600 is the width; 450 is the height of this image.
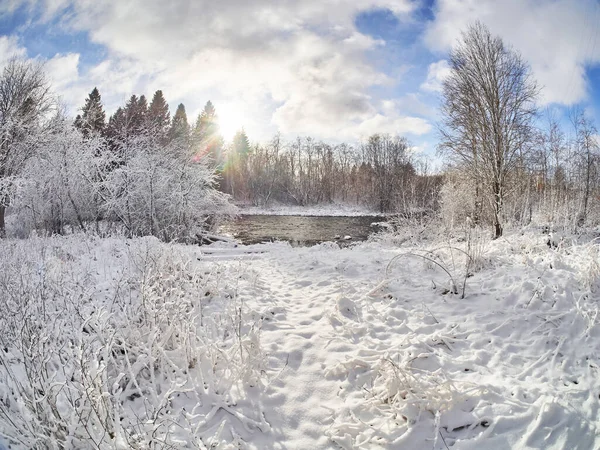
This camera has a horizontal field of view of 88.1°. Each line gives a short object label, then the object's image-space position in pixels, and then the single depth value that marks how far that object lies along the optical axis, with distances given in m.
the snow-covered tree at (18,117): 12.33
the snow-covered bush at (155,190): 13.56
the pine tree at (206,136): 16.92
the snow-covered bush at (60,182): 13.11
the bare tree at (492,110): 11.14
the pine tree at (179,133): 16.71
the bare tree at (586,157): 16.95
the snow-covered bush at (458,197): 15.23
